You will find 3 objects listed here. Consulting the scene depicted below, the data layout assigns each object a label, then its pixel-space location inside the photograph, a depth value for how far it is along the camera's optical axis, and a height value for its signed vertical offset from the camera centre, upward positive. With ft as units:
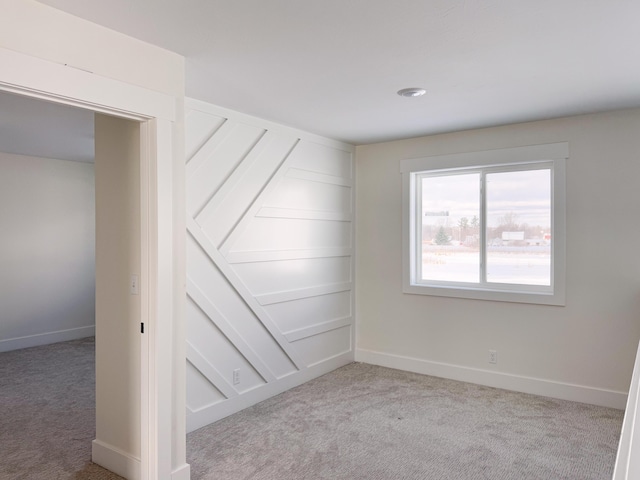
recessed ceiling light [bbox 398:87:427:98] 10.31 +3.31
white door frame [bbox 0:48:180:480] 7.98 -0.65
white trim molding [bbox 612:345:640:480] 1.74 -1.12
